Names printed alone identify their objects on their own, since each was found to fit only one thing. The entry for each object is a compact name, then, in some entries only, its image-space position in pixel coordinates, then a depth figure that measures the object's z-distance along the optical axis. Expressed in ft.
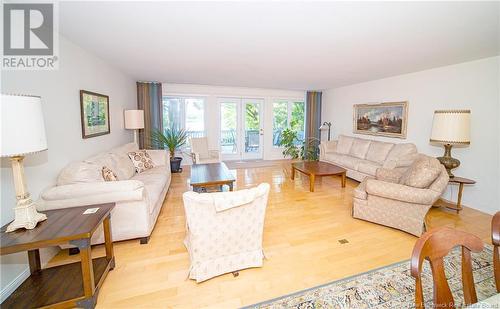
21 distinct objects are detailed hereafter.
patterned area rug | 5.68
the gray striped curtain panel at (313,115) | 24.47
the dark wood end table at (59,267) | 4.91
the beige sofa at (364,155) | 14.28
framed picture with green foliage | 9.98
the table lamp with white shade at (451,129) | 10.55
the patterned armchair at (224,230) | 5.84
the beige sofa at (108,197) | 7.06
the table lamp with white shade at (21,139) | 4.46
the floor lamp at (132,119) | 15.43
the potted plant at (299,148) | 21.86
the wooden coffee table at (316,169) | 14.15
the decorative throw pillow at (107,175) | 8.68
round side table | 10.89
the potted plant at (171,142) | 18.52
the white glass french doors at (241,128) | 22.76
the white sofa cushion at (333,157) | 17.84
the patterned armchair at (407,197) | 8.55
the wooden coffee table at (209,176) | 10.87
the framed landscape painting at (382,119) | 15.56
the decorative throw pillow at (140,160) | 12.82
